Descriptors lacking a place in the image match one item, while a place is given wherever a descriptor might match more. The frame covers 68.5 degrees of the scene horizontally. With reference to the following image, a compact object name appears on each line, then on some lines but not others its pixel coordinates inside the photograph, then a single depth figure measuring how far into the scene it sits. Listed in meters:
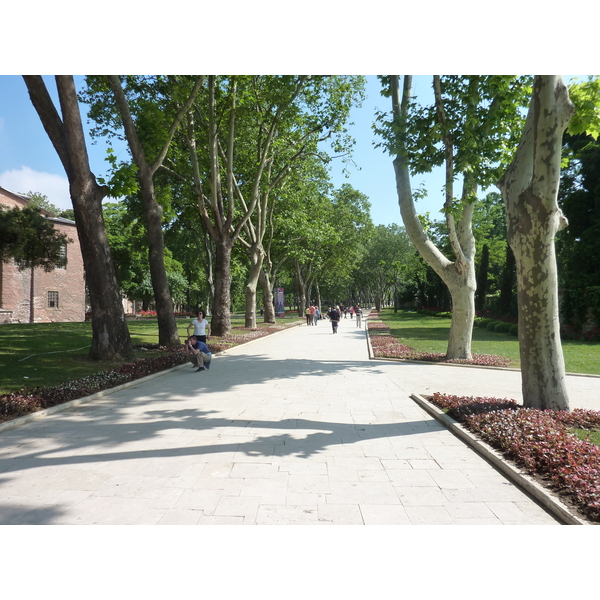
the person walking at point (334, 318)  26.34
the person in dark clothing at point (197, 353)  12.04
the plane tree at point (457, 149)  11.25
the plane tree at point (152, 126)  14.30
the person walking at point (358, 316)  33.22
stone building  35.66
